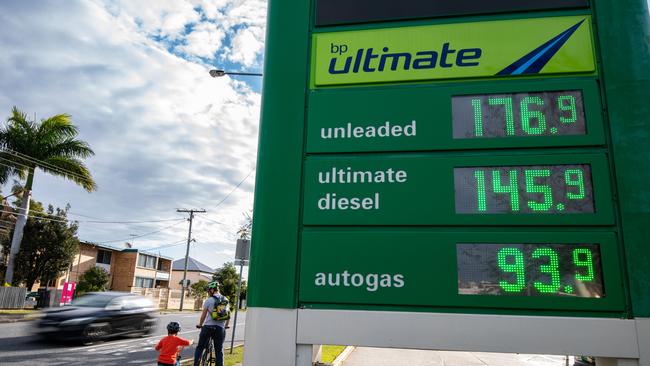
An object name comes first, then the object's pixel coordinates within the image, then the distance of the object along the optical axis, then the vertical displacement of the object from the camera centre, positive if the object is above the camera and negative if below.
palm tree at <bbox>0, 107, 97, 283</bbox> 24.08 +6.95
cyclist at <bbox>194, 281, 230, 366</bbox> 8.10 -0.73
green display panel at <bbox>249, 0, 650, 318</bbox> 3.11 +0.96
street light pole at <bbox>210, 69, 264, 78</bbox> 13.73 +6.53
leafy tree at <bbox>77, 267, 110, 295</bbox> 38.16 -0.02
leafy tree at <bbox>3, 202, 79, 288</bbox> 29.70 +1.99
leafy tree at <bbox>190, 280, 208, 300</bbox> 52.53 -0.81
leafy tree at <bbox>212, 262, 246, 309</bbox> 50.00 +0.68
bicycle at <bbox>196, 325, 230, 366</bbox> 8.28 -1.33
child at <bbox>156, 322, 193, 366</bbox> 6.74 -0.98
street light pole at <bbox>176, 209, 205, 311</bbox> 45.06 +5.14
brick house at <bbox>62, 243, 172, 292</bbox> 42.03 +1.67
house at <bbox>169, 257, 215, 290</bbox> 72.38 +1.90
